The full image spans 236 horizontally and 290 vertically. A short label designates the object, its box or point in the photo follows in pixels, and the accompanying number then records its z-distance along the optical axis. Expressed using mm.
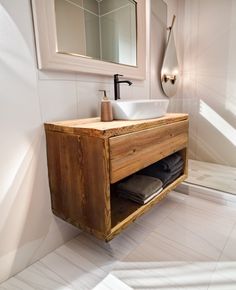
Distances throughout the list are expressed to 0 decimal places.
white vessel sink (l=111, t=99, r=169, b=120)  1060
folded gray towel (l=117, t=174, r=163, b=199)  1196
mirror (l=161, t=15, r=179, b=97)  1964
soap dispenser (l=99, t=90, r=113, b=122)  1080
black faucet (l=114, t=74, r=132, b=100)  1281
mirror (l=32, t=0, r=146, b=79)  992
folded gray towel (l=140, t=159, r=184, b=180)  1425
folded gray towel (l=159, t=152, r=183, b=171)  1419
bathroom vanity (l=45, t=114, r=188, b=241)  873
